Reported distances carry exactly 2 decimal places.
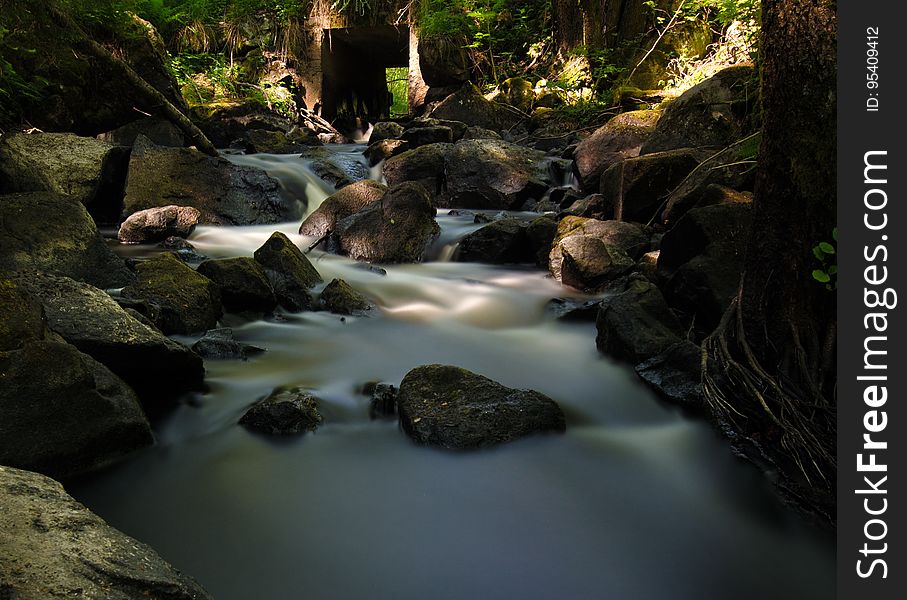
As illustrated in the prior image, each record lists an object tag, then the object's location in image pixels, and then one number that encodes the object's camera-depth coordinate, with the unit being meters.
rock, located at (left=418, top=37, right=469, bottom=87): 14.33
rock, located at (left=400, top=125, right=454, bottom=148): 10.97
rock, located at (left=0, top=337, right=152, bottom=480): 2.37
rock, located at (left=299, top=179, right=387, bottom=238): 7.69
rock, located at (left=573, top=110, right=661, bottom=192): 8.30
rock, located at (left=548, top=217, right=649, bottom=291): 5.53
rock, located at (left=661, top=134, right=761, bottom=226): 4.83
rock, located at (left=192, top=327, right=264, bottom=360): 3.98
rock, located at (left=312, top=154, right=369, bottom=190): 9.91
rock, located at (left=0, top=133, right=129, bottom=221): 6.84
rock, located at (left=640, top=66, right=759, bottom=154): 7.04
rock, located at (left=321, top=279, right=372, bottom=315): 5.20
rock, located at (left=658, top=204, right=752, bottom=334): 3.99
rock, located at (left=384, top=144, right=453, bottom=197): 9.31
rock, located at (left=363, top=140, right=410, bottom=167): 10.81
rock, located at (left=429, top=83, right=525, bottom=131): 12.77
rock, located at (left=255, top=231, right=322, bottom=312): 5.15
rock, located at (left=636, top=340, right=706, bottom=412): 3.39
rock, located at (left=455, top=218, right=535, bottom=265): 6.85
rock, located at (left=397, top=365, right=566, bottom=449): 3.01
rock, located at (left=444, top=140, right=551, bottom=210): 8.86
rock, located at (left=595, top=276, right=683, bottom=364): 3.98
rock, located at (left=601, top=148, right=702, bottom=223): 6.18
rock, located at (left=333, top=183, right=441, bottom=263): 6.82
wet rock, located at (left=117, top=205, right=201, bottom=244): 6.78
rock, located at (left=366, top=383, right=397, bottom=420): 3.40
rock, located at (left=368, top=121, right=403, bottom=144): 12.10
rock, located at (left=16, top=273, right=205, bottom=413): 3.10
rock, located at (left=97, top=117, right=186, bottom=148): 9.29
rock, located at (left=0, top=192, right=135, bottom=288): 4.49
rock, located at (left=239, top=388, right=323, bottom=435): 3.14
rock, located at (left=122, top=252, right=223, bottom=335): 4.21
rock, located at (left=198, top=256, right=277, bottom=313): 4.82
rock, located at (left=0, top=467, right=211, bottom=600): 1.30
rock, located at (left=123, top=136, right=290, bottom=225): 7.71
